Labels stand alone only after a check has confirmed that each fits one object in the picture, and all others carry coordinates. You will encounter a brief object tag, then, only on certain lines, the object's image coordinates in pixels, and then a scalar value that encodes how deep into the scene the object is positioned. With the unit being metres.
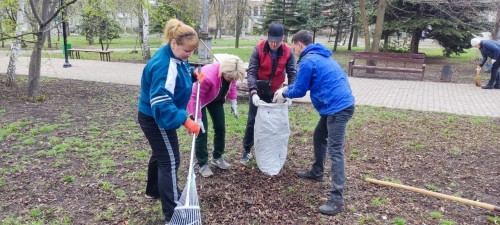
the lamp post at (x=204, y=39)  11.40
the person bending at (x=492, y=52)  9.48
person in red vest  3.72
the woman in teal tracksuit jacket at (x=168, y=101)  2.38
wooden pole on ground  2.93
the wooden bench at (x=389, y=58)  11.48
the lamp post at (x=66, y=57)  12.29
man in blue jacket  3.12
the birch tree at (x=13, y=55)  8.02
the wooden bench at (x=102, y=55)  15.23
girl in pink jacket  3.47
